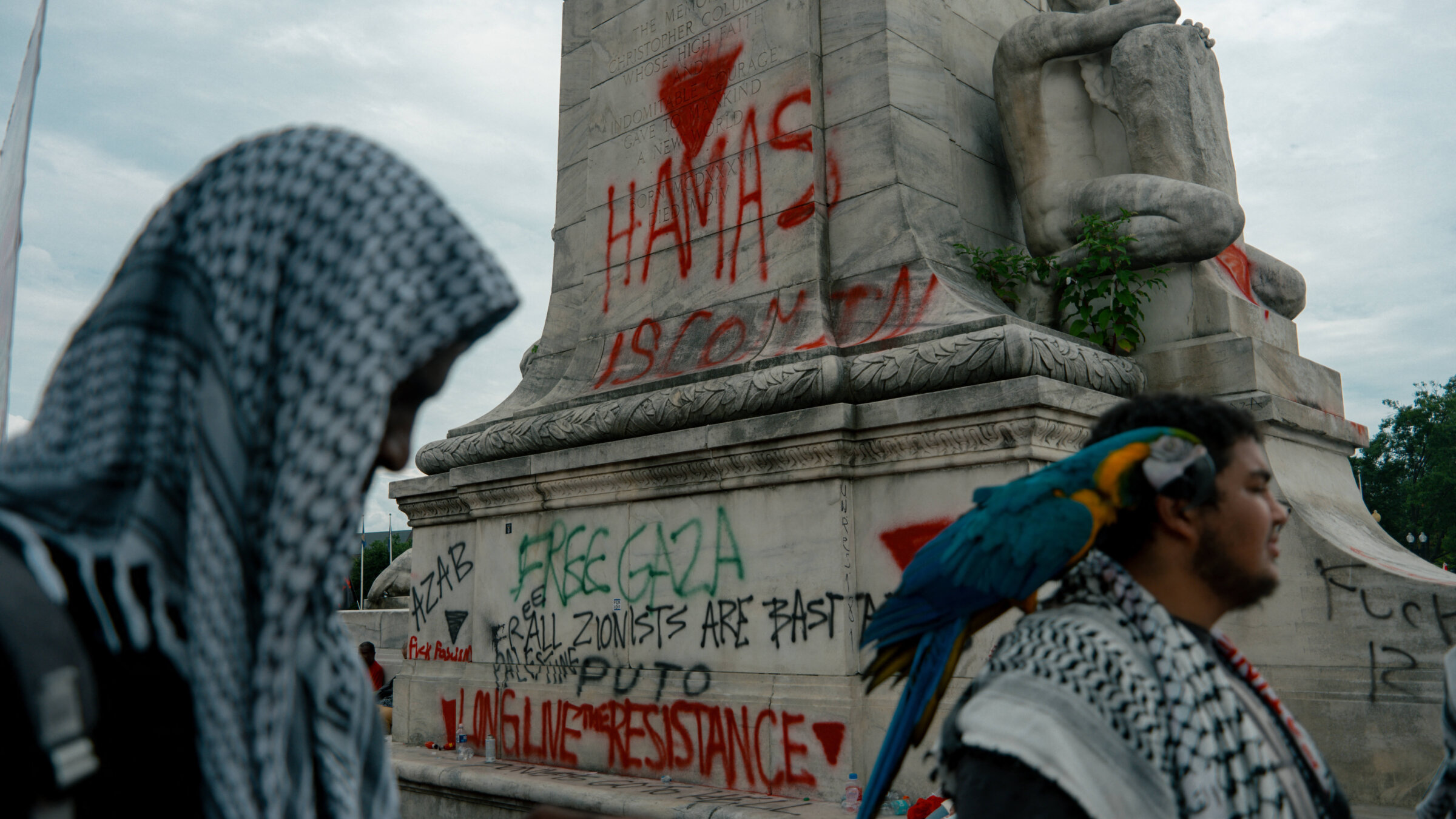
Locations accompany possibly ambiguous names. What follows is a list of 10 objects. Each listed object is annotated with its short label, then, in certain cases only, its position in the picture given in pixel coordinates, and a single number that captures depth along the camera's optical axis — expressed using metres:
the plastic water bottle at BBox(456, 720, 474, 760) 7.59
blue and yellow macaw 1.95
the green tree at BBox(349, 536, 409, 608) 75.31
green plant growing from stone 6.40
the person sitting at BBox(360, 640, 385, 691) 10.45
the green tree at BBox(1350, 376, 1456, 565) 47.66
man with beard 1.69
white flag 4.60
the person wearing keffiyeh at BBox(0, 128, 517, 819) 1.06
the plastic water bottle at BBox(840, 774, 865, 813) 5.27
